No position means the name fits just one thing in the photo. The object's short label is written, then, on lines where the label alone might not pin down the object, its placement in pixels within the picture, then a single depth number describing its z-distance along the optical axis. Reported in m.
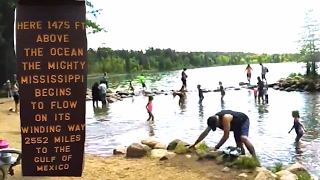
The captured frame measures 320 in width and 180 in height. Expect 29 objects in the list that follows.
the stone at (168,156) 10.03
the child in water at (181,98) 26.24
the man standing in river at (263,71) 33.83
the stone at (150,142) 11.55
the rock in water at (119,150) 11.21
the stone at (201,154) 9.88
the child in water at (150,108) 18.44
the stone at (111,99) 29.02
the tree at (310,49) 40.50
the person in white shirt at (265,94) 25.83
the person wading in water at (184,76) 32.19
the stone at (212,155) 9.87
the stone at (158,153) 10.39
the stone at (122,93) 33.64
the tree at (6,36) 28.47
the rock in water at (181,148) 10.41
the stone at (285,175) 8.50
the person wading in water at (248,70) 39.25
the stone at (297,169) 9.16
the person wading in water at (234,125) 9.48
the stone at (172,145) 11.05
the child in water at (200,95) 27.02
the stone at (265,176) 8.15
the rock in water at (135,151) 10.65
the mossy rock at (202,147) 10.59
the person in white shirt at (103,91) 25.68
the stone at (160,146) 11.35
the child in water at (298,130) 13.05
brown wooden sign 3.55
